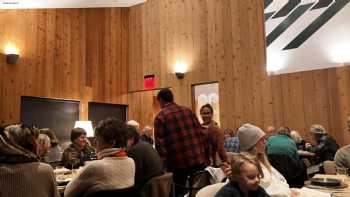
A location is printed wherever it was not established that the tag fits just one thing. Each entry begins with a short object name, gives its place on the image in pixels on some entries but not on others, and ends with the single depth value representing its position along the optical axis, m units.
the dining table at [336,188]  2.47
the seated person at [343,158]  3.32
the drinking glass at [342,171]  3.10
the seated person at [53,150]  4.76
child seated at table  1.89
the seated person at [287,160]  3.94
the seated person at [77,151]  4.14
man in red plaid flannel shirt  3.40
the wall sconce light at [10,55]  6.89
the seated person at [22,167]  1.96
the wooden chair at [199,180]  2.92
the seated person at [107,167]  2.21
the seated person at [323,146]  5.77
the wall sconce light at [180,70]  8.54
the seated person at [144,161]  2.80
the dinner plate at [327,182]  2.57
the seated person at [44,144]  3.82
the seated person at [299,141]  6.43
